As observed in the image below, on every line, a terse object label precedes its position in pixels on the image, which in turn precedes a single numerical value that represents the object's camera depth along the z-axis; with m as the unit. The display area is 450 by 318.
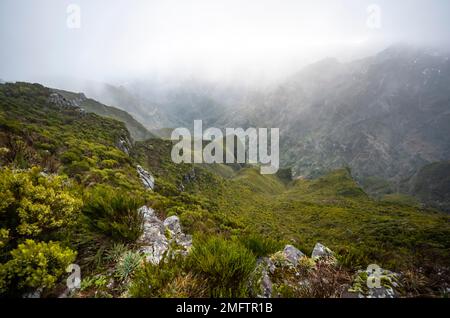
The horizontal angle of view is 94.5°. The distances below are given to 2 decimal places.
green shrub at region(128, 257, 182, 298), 2.70
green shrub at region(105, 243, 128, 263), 3.68
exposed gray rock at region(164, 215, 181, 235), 5.94
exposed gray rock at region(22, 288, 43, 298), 2.66
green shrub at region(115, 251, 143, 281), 3.31
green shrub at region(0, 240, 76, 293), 2.52
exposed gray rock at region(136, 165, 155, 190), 19.19
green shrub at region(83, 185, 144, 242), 4.06
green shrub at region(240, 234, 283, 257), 4.59
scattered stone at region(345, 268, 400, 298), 3.46
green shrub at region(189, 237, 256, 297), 2.99
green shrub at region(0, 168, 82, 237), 3.16
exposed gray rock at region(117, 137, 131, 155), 34.21
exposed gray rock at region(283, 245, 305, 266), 4.71
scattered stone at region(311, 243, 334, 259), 5.07
